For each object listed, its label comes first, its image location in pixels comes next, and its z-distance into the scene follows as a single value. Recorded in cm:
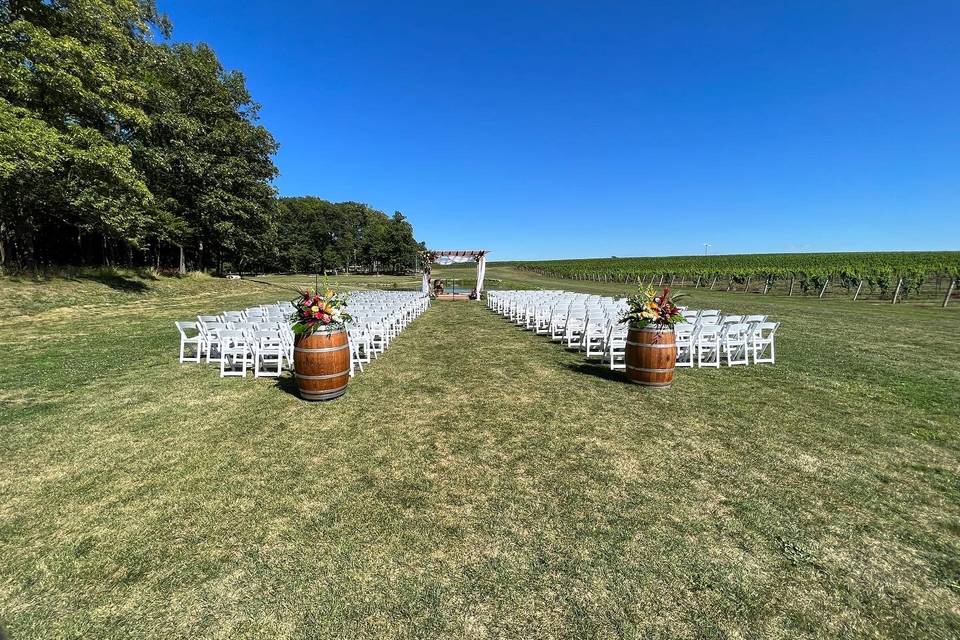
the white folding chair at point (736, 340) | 787
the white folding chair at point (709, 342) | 779
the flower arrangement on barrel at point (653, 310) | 619
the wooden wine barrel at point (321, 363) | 559
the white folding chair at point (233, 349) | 708
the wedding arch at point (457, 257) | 2480
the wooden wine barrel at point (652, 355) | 627
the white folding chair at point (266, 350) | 714
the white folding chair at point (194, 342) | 783
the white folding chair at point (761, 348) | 792
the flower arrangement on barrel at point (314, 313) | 555
